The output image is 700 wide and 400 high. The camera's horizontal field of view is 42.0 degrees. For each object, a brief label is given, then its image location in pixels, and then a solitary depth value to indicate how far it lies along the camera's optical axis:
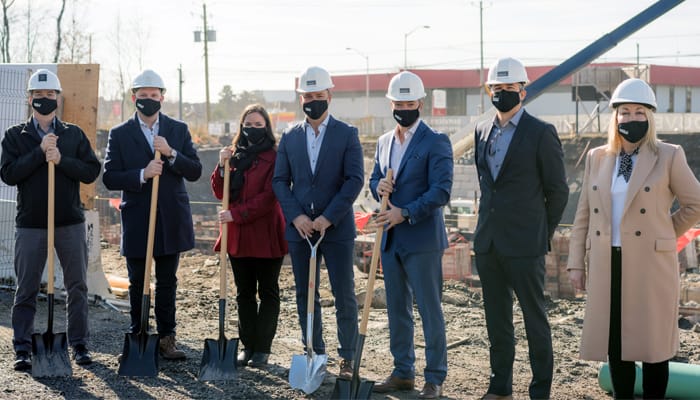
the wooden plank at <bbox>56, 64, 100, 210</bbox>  10.03
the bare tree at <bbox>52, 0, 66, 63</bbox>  36.59
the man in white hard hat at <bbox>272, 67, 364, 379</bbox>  6.67
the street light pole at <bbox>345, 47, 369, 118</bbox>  69.49
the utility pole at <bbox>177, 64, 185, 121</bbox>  49.38
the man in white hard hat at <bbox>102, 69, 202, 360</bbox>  7.18
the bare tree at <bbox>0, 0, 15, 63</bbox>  33.12
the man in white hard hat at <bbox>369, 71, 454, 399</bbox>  6.25
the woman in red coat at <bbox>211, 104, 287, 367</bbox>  7.10
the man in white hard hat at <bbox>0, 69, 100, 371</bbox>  7.08
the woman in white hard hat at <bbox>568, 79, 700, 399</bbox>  5.24
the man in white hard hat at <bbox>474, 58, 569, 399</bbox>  5.77
